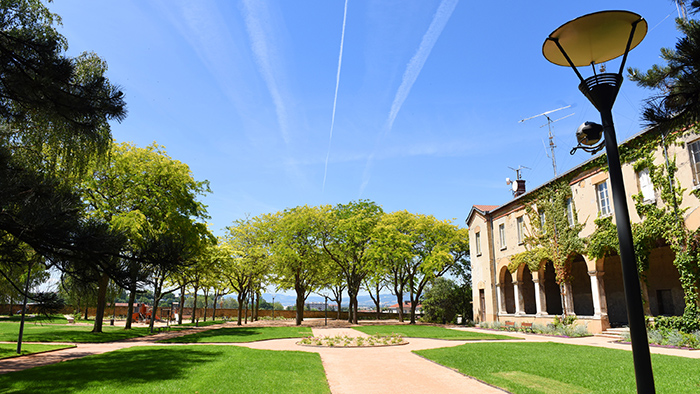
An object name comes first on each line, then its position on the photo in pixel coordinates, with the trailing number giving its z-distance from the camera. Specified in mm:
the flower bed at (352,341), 17688
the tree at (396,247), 32812
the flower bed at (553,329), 21127
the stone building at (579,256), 17547
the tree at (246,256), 38906
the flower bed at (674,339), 14770
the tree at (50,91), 7055
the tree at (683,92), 5859
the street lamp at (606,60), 3600
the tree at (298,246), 34438
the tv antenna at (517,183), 32625
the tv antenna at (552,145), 28922
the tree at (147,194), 22406
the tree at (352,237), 33562
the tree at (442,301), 38875
